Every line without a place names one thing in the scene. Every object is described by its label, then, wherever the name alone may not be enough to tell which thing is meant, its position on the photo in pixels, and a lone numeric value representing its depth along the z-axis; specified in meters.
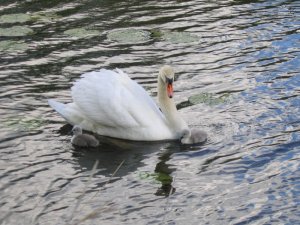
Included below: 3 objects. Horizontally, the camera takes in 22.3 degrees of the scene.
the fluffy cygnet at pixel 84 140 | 11.51
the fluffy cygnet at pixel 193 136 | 11.55
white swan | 11.66
